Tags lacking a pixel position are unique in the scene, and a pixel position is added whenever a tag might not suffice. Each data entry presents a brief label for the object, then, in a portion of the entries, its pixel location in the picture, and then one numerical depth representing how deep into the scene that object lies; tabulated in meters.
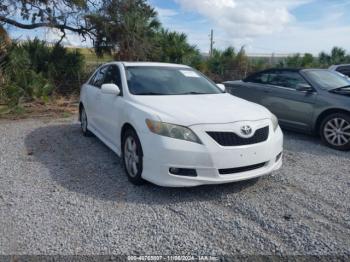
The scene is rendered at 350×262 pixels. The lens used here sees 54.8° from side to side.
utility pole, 32.66
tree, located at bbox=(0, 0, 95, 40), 11.10
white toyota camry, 3.60
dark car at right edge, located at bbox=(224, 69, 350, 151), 5.95
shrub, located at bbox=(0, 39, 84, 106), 10.05
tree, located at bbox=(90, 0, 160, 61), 12.05
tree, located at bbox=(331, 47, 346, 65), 19.77
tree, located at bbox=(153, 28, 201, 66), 14.07
